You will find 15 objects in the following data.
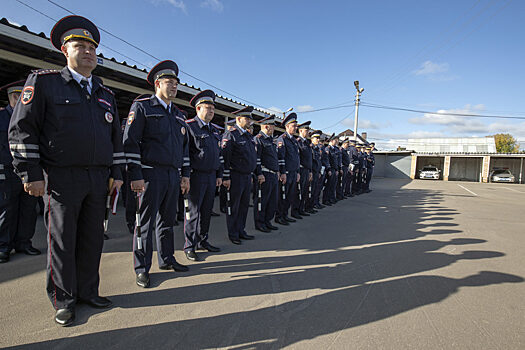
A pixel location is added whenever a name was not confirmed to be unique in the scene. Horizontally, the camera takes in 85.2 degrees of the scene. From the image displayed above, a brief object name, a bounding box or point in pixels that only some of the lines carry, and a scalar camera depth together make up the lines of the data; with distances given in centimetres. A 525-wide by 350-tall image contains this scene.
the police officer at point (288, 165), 627
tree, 6581
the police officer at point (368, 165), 1382
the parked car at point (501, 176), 2734
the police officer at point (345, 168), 1112
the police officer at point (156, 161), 296
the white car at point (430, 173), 2912
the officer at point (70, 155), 213
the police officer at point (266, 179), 555
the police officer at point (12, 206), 353
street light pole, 2248
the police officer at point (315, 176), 779
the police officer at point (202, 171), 390
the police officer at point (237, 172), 466
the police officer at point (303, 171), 702
